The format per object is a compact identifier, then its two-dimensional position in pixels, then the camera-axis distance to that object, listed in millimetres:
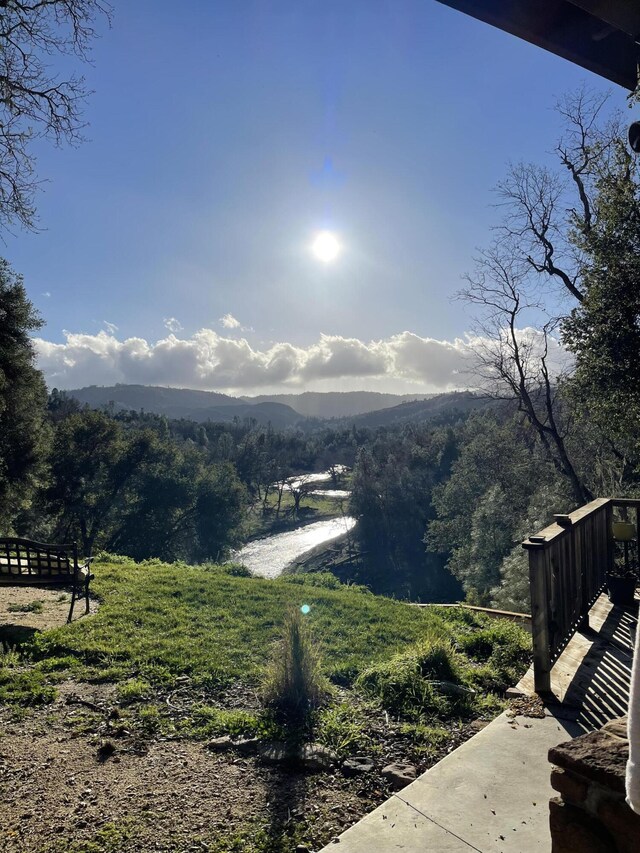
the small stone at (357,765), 2982
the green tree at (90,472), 24656
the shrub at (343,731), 3225
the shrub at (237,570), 11581
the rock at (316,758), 3031
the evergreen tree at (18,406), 13688
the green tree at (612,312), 7594
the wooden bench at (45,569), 6488
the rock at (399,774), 2826
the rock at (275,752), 3088
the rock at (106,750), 3201
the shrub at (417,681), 3777
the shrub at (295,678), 3756
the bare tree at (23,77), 4637
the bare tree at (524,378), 13547
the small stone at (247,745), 3257
